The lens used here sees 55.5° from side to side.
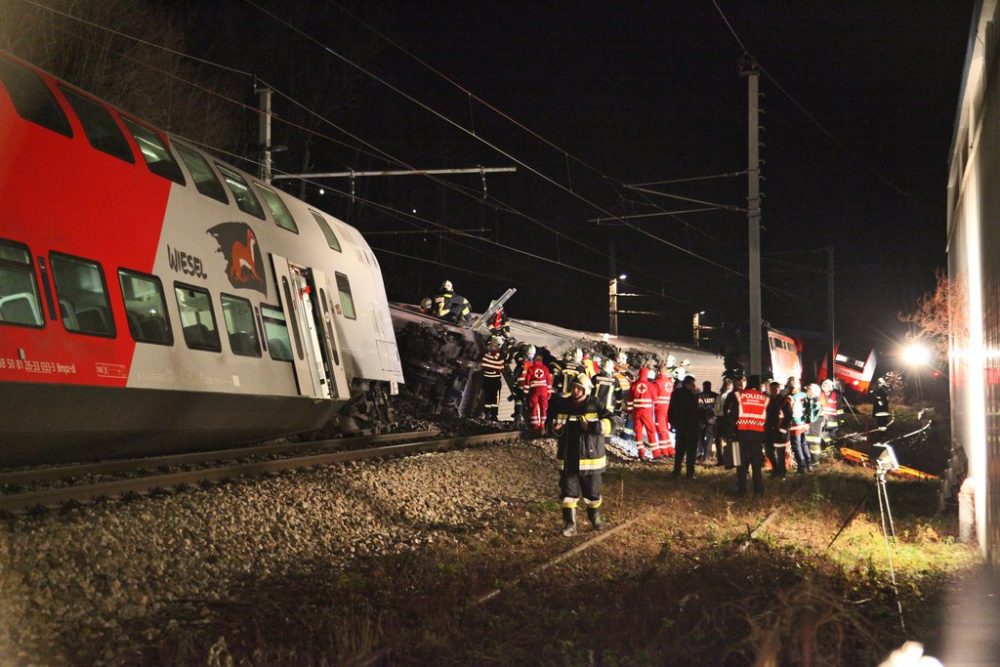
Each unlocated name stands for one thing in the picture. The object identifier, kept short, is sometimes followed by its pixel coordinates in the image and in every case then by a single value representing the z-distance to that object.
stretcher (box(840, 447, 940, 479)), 18.80
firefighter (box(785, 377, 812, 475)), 18.67
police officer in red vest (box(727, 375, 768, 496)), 14.09
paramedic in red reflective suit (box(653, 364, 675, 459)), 19.62
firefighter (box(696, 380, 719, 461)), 18.98
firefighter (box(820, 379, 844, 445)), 23.83
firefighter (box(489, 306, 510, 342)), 23.04
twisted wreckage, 21.25
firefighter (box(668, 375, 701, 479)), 15.79
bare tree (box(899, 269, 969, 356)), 13.59
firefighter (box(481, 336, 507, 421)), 20.48
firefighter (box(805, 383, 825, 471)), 19.94
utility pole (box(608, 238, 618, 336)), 36.94
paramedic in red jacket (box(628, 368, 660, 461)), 18.58
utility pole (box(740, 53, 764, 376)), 21.55
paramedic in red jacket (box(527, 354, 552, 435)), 19.66
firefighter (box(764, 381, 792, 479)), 16.12
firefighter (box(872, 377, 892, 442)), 23.67
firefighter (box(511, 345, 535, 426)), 19.95
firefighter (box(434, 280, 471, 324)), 22.83
